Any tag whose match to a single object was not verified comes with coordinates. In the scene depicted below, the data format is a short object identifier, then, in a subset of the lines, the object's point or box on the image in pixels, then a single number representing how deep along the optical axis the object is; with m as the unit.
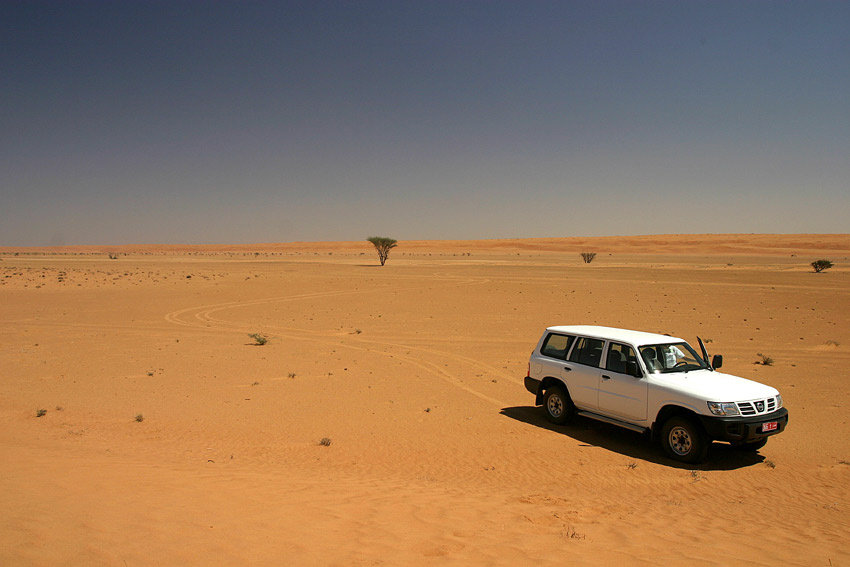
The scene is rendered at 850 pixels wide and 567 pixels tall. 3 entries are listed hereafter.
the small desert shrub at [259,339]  18.83
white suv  7.90
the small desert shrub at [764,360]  15.56
